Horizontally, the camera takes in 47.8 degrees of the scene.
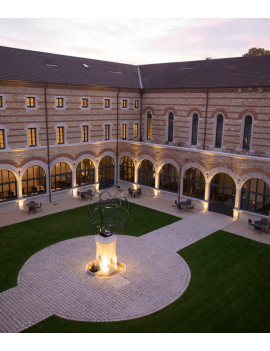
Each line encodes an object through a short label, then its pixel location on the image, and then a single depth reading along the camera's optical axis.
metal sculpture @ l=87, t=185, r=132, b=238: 15.89
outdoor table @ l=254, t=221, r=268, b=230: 21.34
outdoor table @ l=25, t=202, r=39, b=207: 24.28
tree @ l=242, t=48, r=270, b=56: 51.72
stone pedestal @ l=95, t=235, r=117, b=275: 15.57
